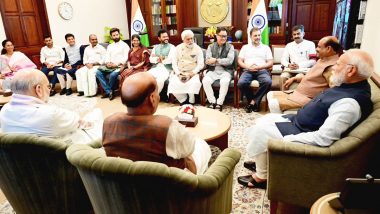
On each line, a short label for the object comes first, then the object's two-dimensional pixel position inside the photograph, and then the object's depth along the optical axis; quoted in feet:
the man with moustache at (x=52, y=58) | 17.83
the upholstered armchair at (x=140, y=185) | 3.31
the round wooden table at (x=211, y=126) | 7.51
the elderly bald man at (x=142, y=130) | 3.99
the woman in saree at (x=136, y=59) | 15.90
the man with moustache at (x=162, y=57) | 15.28
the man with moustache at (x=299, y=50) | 13.73
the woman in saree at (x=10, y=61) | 16.02
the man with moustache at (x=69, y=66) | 17.65
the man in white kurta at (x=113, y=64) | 16.52
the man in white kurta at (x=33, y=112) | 5.45
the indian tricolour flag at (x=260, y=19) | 16.89
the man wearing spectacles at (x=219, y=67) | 13.52
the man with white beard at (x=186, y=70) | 13.94
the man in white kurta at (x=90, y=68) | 17.06
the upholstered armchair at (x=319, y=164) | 5.00
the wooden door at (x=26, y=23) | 18.10
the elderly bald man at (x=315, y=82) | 8.53
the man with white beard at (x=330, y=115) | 5.24
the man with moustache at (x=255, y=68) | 13.00
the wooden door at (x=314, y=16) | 19.71
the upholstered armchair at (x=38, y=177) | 4.64
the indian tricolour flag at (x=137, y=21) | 21.01
